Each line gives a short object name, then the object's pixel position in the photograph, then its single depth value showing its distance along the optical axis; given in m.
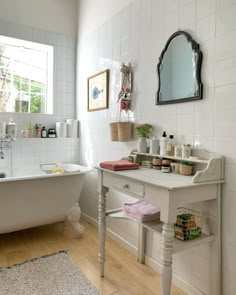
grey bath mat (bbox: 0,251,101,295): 1.78
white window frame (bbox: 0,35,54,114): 3.18
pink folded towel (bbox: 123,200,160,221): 1.74
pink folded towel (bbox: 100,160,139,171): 1.84
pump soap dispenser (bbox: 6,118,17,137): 2.92
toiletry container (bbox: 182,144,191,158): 1.71
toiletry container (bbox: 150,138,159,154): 1.98
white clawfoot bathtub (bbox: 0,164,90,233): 2.30
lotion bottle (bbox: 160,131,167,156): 1.89
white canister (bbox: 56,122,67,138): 3.26
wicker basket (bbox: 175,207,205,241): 1.54
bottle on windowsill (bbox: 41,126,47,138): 3.22
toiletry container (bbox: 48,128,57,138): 3.27
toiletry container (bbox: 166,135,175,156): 1.84
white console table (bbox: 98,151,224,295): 1.36
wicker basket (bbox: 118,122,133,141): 2.30
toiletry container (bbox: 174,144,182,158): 1.77
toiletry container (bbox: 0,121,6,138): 2.87
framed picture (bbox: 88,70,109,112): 2.73
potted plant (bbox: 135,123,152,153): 2.08
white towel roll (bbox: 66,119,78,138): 3.34
